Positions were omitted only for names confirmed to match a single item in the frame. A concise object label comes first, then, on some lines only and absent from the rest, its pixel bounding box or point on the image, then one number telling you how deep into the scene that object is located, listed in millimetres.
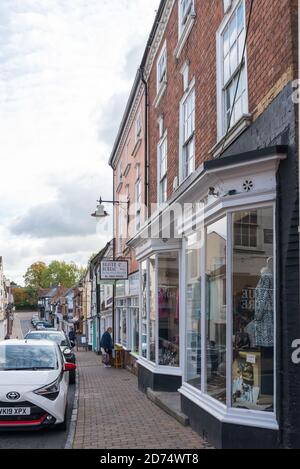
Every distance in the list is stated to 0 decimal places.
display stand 21141
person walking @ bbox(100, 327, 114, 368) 21594
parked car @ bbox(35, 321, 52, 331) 65738
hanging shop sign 18172
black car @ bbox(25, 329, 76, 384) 18081
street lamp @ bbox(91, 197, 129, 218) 18328
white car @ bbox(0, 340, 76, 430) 8469
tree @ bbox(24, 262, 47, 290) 137375
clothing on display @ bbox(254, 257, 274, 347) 6441
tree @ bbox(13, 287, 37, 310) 136625
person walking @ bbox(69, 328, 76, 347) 37062
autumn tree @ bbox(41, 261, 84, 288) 134838
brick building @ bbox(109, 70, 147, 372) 18005
